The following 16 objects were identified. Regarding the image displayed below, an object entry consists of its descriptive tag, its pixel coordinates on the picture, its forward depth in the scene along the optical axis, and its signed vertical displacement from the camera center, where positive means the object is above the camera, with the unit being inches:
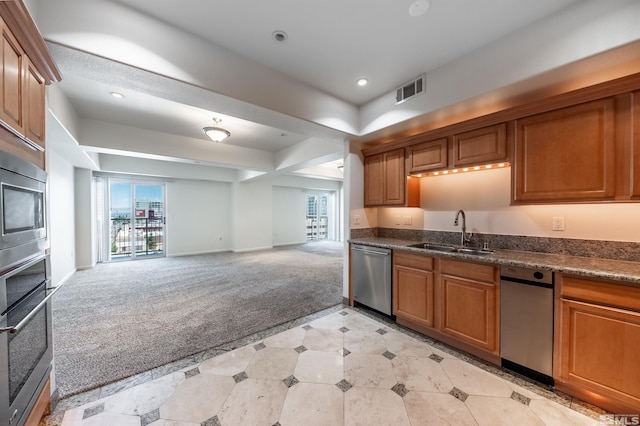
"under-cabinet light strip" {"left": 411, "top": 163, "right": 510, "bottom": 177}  95.0 +17.9
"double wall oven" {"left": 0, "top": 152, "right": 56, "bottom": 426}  43.3 -16.4
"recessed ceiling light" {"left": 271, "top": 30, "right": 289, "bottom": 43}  78.4 +58.6
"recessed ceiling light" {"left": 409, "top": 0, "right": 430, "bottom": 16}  66.4 +58.1
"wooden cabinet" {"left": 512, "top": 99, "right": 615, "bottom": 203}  69.2 +17.8
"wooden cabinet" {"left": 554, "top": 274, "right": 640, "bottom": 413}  58.8 -34.9
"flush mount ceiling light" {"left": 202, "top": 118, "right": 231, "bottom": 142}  153.4 +52.1
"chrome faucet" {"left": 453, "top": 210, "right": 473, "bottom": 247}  106.7 -10.7
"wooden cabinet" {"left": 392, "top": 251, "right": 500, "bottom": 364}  81.9 -35.2
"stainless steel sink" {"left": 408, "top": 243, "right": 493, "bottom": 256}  94.7 -17.1
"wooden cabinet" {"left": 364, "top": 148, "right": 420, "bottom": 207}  121.0 +15.2
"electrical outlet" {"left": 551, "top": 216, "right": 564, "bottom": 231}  86.0 -4.9
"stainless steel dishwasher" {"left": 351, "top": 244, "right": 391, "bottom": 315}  115.3 -33.9
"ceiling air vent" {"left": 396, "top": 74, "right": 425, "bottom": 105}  99.4 +52.6
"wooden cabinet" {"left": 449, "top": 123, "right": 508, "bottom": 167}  88.2 +25.2
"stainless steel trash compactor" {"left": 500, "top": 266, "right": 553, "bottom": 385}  70.7 -34.7
